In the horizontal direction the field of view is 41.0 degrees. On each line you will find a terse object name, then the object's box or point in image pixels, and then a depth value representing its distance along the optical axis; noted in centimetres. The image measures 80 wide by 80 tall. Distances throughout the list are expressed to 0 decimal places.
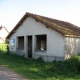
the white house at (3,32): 3704
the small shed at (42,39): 914
